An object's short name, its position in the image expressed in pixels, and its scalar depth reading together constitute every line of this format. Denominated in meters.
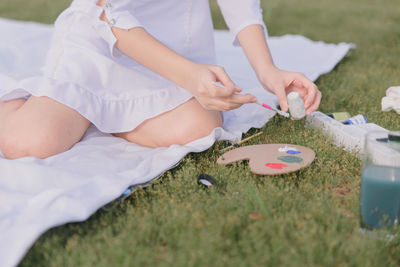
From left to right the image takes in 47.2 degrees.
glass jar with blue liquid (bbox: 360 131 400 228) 1.09
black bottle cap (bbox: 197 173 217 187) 1.36
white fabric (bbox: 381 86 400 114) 1.90
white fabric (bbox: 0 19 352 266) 1.11
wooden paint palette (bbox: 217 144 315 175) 1.39
